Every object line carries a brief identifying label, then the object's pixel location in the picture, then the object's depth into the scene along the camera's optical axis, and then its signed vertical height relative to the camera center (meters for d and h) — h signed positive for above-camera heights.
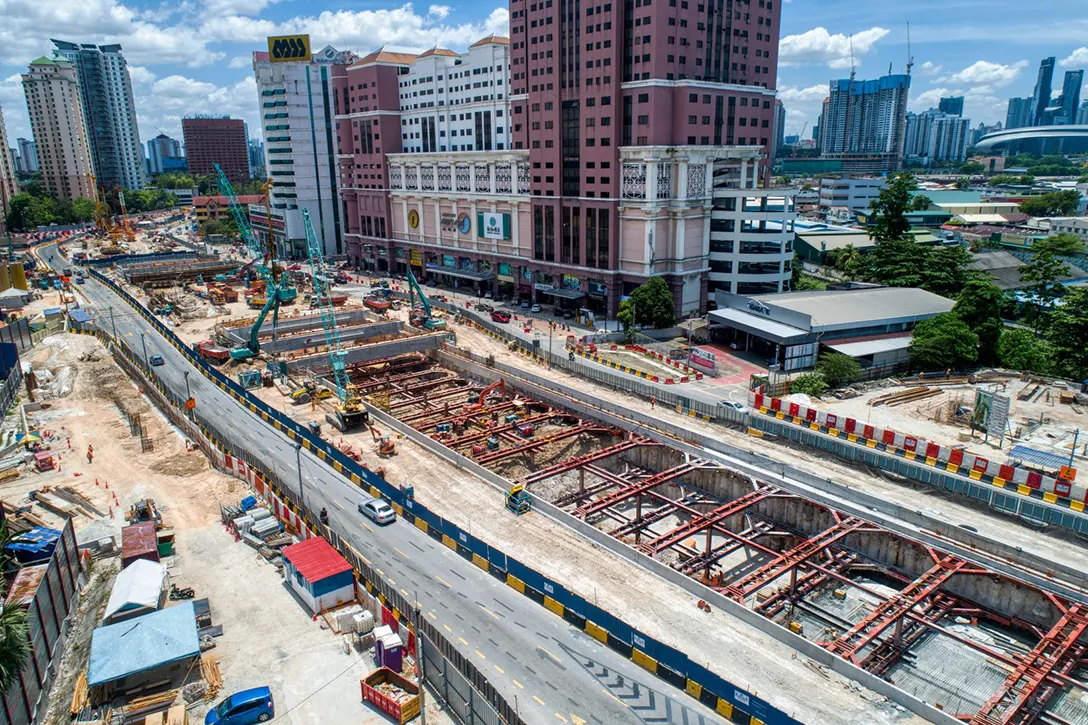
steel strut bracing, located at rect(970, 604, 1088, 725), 37.56 -28.12
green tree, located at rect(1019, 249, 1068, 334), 116.00 -18.49
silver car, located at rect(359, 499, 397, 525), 54.78 -25.76
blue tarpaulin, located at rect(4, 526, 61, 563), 43.06 -22.13
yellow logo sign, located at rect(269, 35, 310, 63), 194.00 +33.75
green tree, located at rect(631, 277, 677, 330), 104.88 -19.65
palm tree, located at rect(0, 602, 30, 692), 29.39 -19.15
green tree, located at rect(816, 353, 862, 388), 83.12 -23.47
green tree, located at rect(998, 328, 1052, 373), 92.12 -24.71
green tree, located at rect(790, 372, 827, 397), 80.69 -24.47
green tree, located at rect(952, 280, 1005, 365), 91.25 -19.03
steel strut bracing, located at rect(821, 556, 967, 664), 41.91 -27.73
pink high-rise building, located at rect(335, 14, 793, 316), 109.38 +1.90
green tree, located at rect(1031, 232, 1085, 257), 156.19 -18.10
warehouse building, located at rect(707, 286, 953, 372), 90.75 -20.62
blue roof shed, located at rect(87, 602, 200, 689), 36.66 -24.66
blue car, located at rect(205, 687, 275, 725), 34.31 -25.45
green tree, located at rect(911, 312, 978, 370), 87.50 -22.14
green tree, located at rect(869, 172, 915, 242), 139.12 -8.51
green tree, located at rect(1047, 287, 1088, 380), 83.50 -20.61
